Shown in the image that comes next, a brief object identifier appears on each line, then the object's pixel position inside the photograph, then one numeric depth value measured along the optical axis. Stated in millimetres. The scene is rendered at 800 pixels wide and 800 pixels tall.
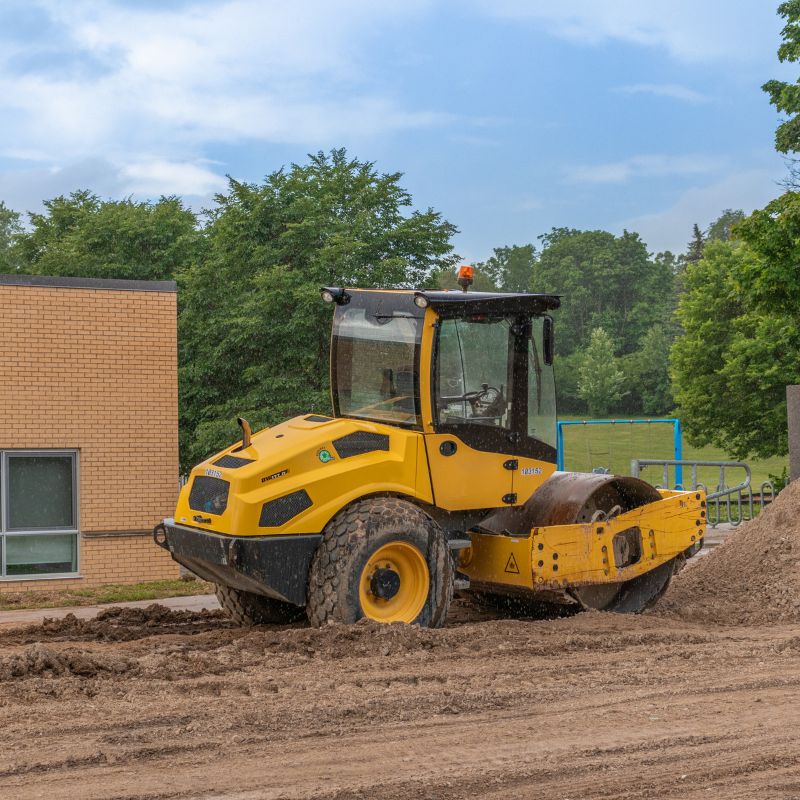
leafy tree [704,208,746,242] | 129125
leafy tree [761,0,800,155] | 28141
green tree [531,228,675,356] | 96250
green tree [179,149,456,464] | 25500
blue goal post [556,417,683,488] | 20500
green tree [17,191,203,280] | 36188
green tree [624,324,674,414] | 77000
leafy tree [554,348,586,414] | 79431
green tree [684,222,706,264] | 94219
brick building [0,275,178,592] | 15125
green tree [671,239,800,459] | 35281
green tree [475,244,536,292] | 116625
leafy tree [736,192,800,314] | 21188
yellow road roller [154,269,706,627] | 8430
